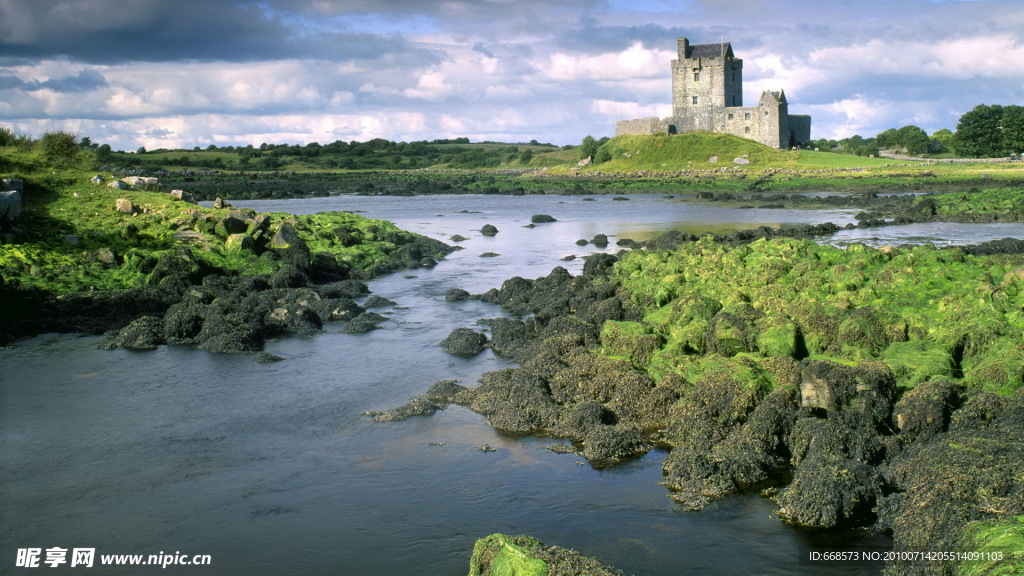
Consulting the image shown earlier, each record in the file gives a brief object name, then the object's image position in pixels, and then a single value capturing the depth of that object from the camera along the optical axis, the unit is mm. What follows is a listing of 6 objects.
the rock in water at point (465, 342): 15508
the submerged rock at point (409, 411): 11797
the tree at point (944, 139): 96594
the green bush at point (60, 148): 26312
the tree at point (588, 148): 96375
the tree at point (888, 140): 103375
